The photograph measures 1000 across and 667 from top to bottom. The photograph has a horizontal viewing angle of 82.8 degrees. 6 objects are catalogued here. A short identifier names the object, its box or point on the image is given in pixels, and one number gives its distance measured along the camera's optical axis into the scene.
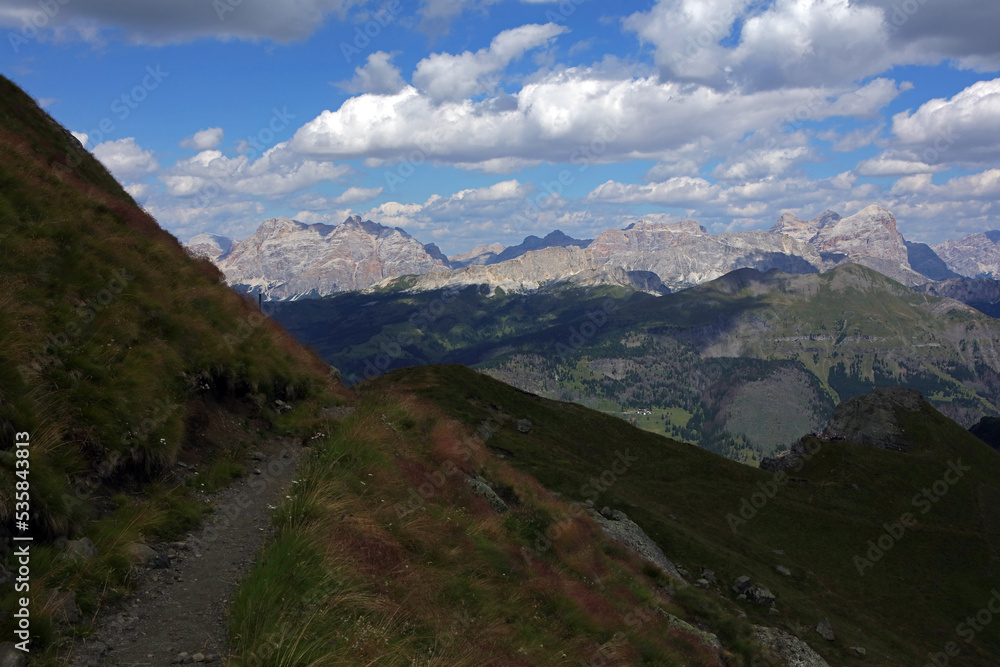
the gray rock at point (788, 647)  35.19
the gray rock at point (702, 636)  22.84
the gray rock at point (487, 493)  21.59
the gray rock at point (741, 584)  52.69
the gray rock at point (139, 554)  10.32
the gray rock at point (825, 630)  52.31
